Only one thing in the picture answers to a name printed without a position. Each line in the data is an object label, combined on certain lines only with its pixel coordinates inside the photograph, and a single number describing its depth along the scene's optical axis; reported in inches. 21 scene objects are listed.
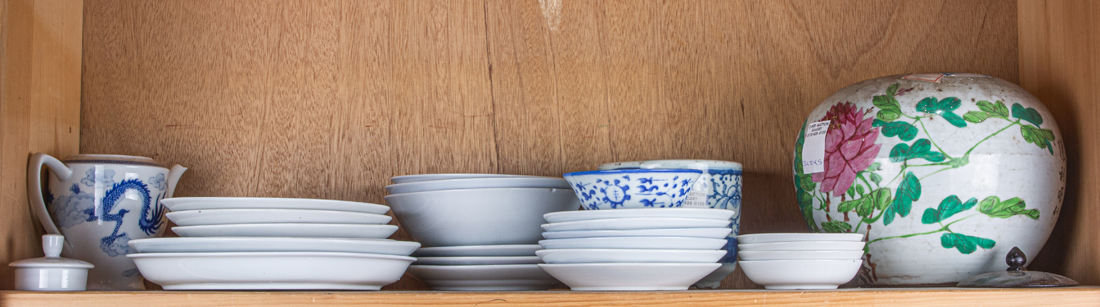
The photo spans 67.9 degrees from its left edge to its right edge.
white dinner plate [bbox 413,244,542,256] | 34.2
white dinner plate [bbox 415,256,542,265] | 33.8
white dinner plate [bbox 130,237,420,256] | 28.9
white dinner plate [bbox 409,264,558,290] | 33.4
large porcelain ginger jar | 32.4
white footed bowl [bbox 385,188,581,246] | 34.5
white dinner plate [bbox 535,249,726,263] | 28.6
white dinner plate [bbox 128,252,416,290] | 28.7
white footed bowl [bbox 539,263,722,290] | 28.7
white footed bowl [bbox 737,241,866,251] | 30.2
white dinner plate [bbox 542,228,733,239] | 29.1
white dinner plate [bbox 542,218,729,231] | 29.2
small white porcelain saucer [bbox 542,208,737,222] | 29.2
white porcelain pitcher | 33.9
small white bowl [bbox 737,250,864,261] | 30.2
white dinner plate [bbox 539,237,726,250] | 29.0
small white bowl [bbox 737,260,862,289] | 30.1
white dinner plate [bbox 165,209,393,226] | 30.2
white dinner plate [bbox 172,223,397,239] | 30.0
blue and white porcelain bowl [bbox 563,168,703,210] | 30.9
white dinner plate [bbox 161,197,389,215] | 30.3
